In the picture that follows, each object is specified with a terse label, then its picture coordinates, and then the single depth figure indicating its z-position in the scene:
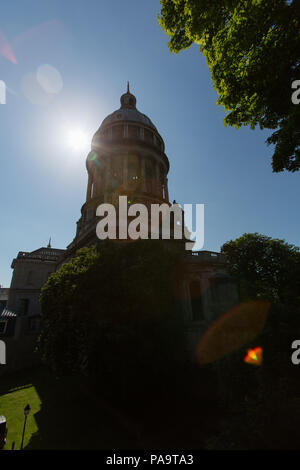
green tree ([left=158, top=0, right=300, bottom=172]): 7.85
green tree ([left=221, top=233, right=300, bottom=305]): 23.19
